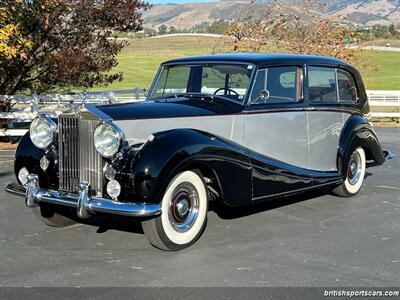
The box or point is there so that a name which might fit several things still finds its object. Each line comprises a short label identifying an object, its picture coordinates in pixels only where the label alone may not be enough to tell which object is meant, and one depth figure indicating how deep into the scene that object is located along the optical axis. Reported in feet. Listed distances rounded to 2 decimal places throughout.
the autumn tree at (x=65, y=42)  41.55
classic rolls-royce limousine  15.76
